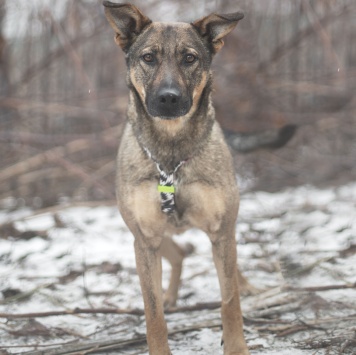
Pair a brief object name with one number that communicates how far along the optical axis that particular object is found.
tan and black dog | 3.04
